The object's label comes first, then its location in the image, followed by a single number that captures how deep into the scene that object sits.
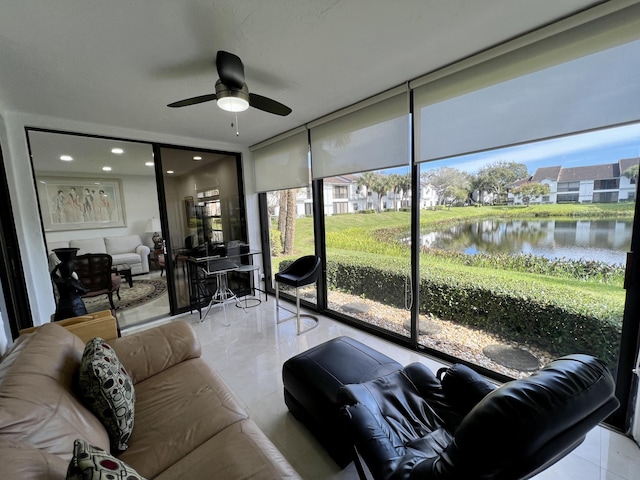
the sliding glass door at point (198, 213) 3.71
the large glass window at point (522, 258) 1.69
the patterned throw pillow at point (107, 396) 1.17
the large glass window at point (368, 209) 2.55
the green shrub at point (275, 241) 4.39
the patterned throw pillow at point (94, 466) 0.68
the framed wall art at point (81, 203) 5.05
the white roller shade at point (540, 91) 1.45
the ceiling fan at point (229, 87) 1.71
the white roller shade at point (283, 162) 3.45
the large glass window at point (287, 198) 3.53
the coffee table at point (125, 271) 4.80
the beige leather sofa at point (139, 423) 0.85
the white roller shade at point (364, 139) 2.42
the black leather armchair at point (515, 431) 0.63
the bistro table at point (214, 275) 3.54
